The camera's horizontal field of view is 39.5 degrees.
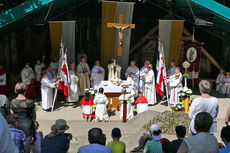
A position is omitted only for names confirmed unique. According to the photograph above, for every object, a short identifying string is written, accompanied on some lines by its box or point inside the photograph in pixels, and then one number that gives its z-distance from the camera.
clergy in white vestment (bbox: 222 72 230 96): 15.12
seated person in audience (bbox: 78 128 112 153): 3.86
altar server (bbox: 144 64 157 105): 13.46
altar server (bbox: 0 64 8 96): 13.96
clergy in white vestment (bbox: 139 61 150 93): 13.68
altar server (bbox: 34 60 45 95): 14.06
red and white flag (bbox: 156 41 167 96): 13.05
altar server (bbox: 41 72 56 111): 12.21
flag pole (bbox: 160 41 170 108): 13.06
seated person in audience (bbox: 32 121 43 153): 5.57
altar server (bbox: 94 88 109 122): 10.95
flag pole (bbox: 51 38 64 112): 12.39
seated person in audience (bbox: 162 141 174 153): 4.55
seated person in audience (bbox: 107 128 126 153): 4.99
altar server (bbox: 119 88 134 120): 11.28
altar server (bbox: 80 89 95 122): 11.12
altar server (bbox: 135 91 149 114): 11.38
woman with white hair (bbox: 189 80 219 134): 5.33
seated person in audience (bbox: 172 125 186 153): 4.85
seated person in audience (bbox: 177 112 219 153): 3.41
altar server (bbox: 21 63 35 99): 13.55
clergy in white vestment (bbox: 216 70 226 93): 15.52
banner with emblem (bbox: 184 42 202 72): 15.90
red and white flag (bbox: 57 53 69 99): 12.40
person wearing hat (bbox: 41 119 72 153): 4.59
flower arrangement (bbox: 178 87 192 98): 11.91
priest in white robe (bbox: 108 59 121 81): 13.80
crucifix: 13.79
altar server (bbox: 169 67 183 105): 12.89
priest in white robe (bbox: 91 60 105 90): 13.95
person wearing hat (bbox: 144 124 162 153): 4.83
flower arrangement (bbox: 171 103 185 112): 10.93
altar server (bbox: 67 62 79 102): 13.20
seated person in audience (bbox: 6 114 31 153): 4.27
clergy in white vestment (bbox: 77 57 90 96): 13.75
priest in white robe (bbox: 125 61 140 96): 13.96
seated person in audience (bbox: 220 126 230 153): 4.21
